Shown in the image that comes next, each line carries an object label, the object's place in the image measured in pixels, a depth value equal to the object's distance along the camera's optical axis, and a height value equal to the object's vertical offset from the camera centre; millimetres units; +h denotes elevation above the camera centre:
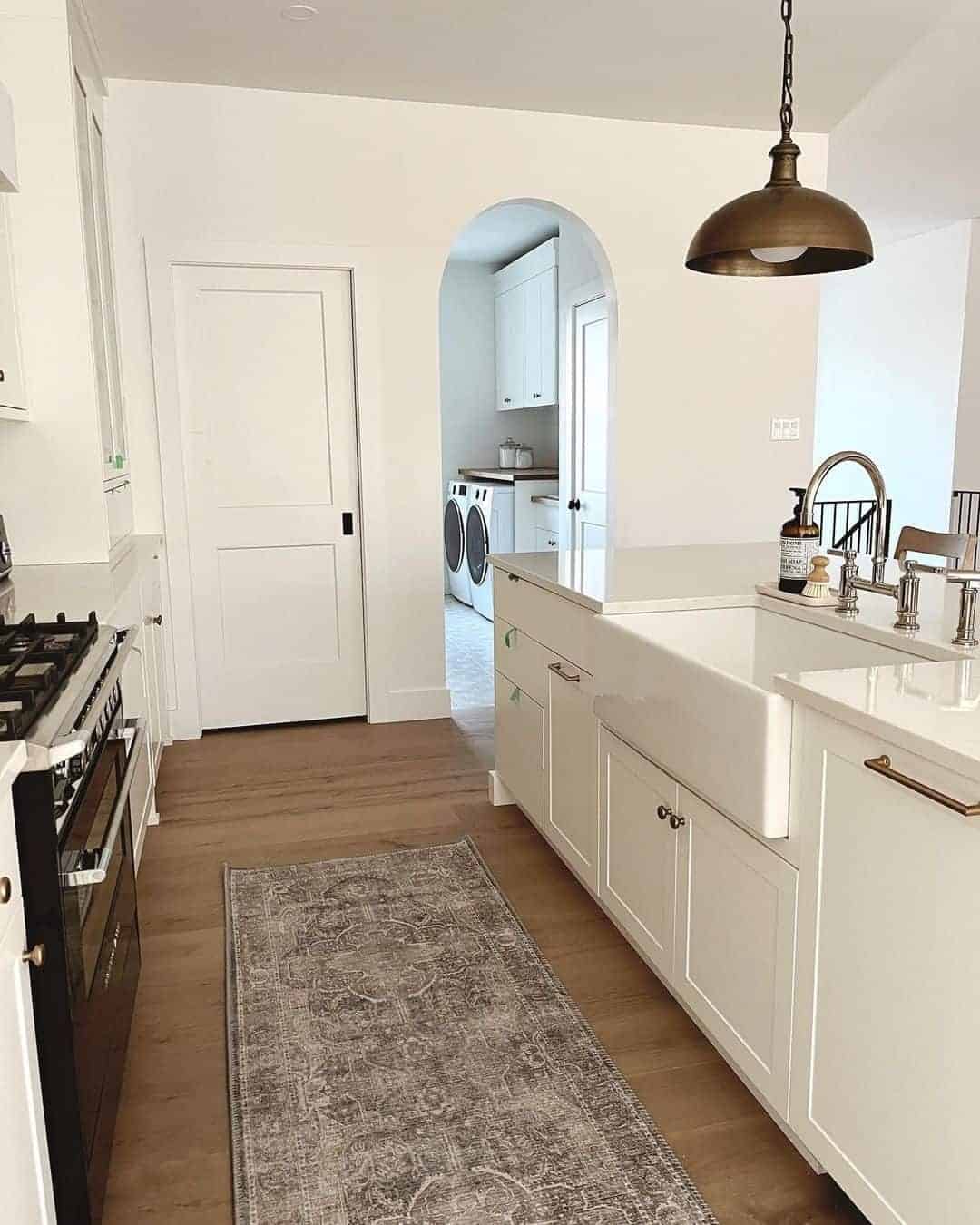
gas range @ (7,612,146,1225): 1318 -607
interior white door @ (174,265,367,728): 4184 -159
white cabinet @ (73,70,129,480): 3268 +618
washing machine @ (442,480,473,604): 7633 -679
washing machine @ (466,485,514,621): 6828 -560
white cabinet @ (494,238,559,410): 6508 +826
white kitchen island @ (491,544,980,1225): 1262 -635
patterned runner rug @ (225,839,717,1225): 1654 -1204
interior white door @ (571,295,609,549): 5238 +142
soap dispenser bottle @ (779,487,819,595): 2352 -240
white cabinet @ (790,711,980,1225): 1221 -715
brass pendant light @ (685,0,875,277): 1914 +427
